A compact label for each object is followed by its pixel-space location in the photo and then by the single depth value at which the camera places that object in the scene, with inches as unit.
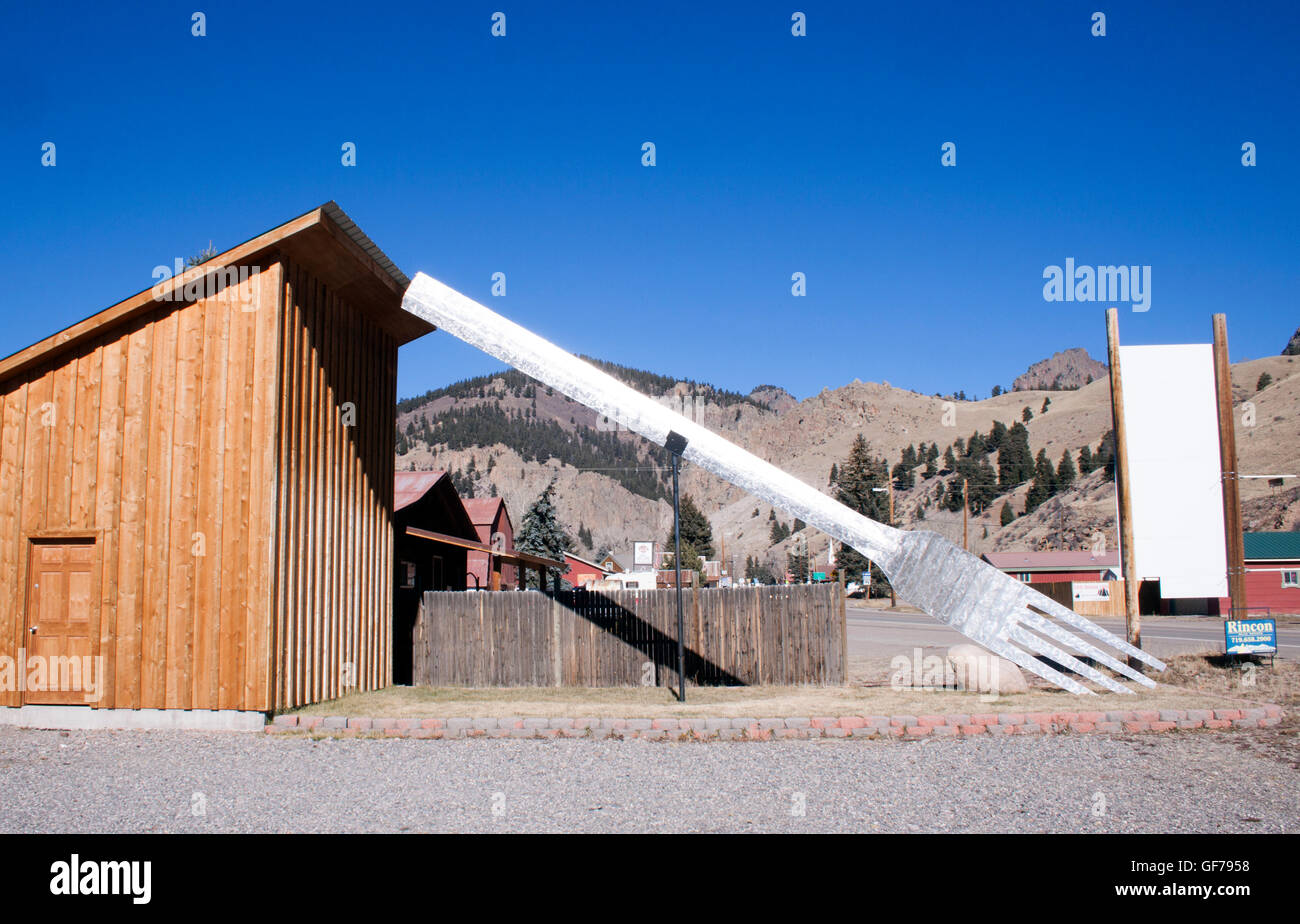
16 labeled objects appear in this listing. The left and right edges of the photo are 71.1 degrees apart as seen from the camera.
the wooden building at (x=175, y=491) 446.0
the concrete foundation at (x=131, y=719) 437.4
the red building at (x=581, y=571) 2876.5
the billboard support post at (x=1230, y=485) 602.5
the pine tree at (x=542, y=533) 2576.3
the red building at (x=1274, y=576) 1775.3
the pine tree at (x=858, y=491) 3002.0
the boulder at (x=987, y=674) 533.0
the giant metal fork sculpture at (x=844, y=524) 462.0
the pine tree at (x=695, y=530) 3345.5
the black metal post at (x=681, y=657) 494.9
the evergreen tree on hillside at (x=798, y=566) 3518.0
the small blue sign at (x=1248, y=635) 561.9
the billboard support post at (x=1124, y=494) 599.8
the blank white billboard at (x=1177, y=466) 608.1
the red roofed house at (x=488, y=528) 1603.1
